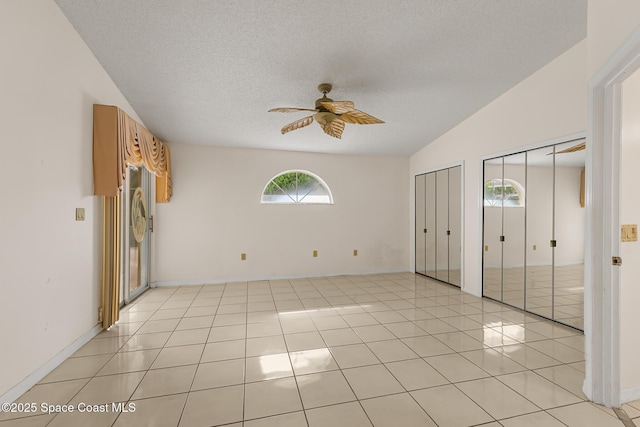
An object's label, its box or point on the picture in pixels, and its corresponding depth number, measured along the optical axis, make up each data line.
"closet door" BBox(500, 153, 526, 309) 3.69
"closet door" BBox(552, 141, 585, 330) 3.01
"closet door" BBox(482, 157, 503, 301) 4.04
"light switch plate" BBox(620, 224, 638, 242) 1.81
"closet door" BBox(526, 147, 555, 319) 3.37
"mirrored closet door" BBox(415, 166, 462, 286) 4.89
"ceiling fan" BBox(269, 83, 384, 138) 2.89
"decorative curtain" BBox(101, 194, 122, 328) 3.01
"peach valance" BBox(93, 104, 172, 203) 2.88
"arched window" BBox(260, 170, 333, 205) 5.68
